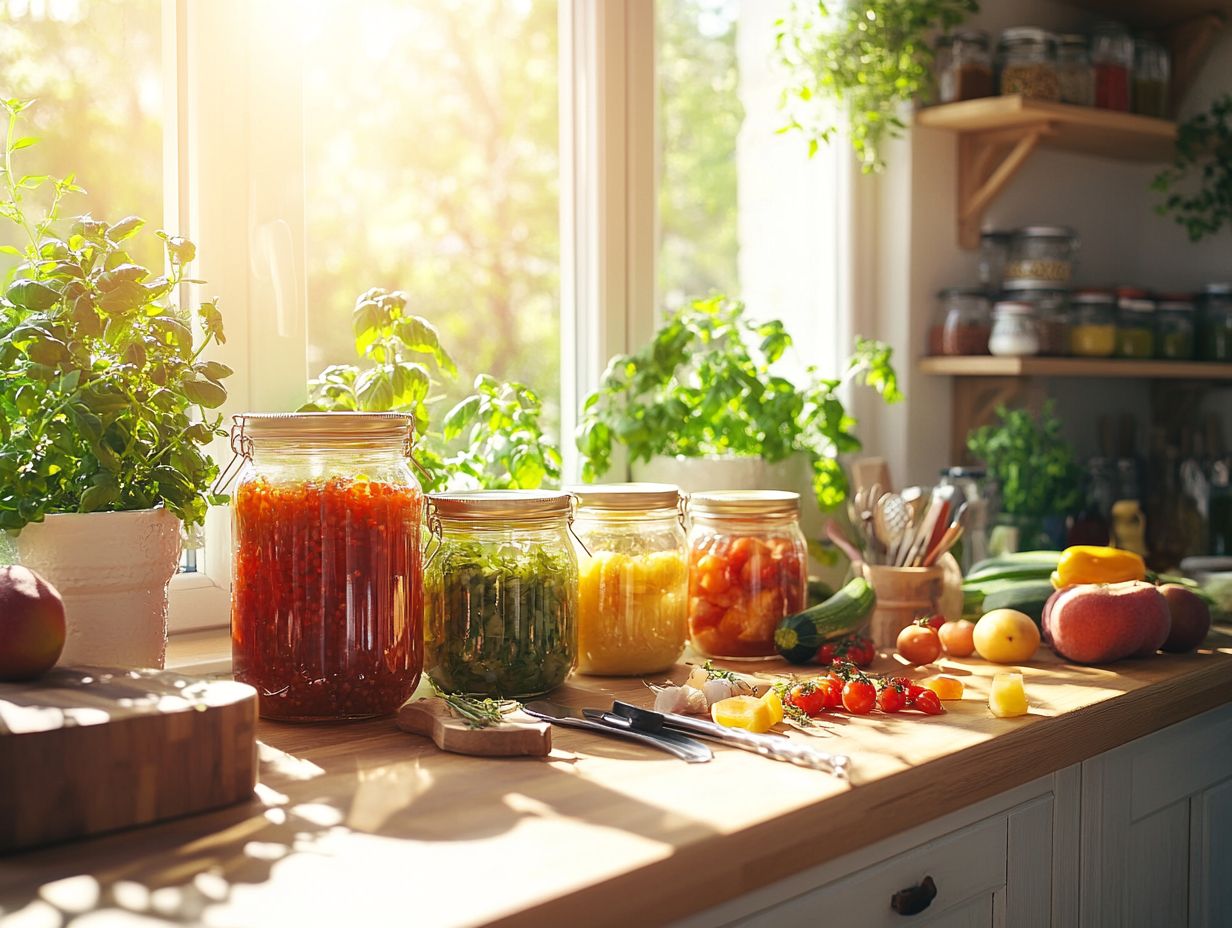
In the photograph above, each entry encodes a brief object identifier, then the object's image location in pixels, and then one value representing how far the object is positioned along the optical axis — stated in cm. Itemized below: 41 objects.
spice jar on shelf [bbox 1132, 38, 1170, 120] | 236
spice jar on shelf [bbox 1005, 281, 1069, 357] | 220
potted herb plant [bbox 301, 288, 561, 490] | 145
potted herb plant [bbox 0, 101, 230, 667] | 108
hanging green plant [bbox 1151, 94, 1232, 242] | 240
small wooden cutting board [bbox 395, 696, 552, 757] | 107
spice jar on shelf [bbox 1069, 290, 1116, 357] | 225
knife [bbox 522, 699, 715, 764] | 108
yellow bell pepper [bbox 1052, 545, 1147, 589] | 161
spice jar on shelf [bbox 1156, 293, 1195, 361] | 238
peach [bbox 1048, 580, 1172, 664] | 146
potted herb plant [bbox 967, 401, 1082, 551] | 216
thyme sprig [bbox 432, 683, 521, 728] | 110
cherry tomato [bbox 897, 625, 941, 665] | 143
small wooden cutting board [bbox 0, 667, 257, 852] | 84
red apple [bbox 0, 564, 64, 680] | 96
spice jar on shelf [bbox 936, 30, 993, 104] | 218
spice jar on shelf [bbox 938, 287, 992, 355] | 221
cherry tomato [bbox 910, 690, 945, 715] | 124
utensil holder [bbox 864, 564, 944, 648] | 158
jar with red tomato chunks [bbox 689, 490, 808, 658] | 149
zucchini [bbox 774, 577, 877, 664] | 144
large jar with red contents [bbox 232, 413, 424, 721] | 116
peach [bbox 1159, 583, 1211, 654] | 152
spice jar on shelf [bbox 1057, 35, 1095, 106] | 222
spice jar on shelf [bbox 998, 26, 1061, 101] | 216
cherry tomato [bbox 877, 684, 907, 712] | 124
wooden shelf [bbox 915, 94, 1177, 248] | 211
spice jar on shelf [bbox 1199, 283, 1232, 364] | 236
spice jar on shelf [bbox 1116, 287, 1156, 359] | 232
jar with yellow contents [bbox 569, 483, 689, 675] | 139
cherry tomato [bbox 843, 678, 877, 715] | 123
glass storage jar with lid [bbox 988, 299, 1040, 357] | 215
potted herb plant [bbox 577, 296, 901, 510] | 175
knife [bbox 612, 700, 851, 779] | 104
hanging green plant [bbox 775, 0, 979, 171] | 206
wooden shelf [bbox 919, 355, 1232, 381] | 214
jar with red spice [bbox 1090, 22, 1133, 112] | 229
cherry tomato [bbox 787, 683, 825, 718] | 122
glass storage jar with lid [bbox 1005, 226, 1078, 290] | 222
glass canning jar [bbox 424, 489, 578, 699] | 126
